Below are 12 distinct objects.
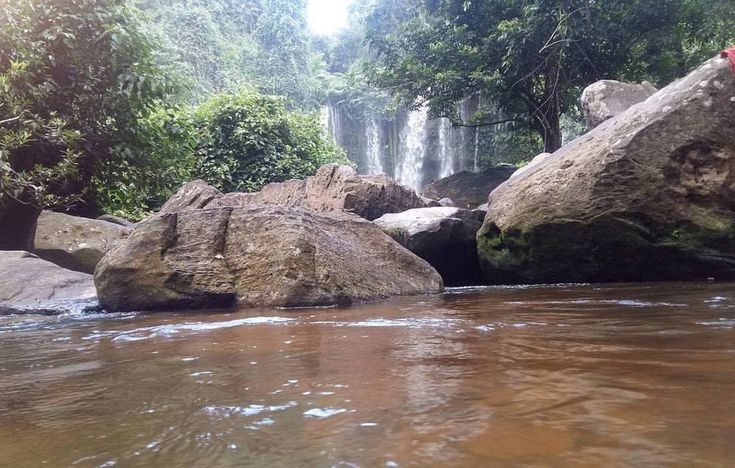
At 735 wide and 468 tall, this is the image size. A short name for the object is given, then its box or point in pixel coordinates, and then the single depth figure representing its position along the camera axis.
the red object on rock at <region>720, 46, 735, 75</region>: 5.13
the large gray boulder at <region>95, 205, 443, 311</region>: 4.57
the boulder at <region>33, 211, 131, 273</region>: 7.50
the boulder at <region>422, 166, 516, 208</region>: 12.85
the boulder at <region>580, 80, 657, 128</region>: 8.67
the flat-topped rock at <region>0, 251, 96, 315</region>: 5.01
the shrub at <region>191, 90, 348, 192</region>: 12.13
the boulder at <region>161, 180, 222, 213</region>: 8.40
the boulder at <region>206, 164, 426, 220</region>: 8.05
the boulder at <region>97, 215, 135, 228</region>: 9.34
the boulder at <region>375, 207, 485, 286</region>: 6.66
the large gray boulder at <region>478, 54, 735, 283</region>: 5.20
